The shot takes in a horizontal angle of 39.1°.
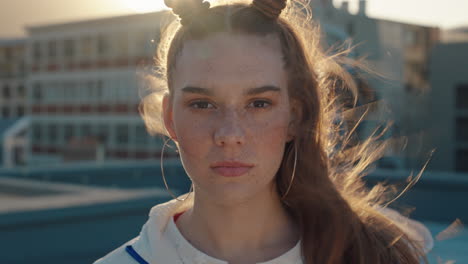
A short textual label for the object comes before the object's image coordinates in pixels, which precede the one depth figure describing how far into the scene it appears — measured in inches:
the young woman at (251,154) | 63.7
